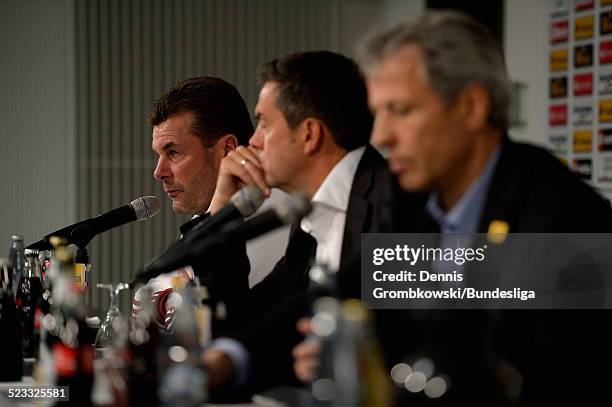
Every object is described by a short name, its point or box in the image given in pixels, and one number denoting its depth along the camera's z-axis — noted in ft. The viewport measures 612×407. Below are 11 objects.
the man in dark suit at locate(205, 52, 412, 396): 14.44
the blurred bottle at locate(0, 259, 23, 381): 13.44
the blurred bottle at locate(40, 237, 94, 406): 10.81
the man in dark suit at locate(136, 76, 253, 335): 20.31
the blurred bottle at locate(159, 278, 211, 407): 7.97
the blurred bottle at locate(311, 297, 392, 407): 6.97
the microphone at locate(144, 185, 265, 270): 11.09
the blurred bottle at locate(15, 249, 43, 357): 16.35
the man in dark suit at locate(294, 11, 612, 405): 9.67
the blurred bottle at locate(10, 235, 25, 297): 16.06
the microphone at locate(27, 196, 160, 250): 16.31
